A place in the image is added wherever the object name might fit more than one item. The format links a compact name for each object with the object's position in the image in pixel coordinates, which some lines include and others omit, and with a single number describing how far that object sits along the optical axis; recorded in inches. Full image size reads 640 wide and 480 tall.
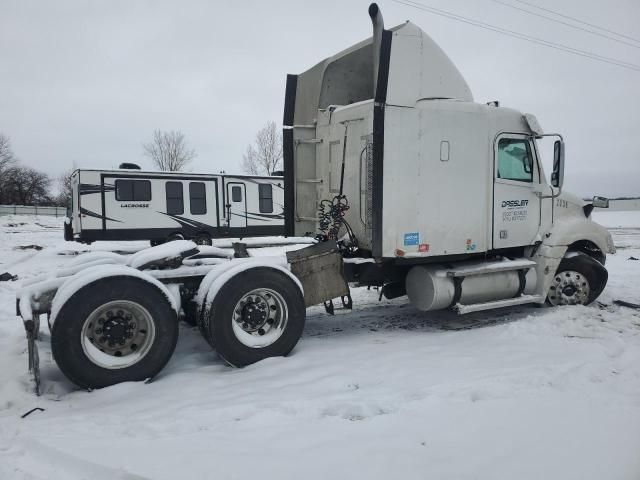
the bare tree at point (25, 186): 2659.0
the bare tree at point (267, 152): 1713.8
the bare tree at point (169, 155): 1857.8
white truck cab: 227.5
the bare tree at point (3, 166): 2490.2
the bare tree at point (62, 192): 3211.9
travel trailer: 602.2
